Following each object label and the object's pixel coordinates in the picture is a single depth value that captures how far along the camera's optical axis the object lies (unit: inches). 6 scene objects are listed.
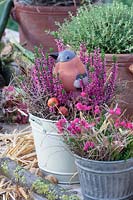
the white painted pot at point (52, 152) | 66.2
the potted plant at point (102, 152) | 58.5
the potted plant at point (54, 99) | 64.8
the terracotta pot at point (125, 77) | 73.6
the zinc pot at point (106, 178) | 58.3
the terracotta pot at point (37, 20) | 108.5
